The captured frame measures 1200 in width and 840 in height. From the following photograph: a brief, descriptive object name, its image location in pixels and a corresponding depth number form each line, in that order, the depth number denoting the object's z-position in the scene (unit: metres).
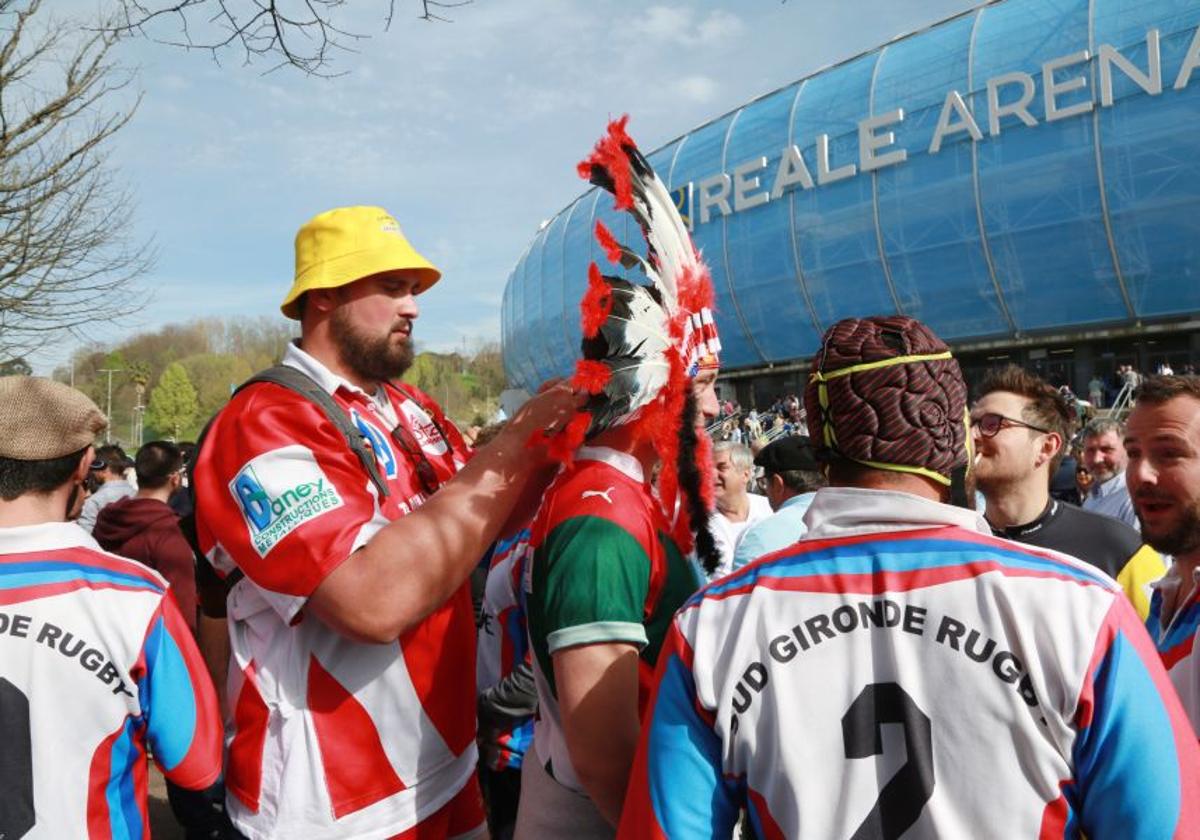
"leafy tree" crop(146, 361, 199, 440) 82.62
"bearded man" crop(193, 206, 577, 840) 1.89
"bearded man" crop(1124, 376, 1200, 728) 2.41
